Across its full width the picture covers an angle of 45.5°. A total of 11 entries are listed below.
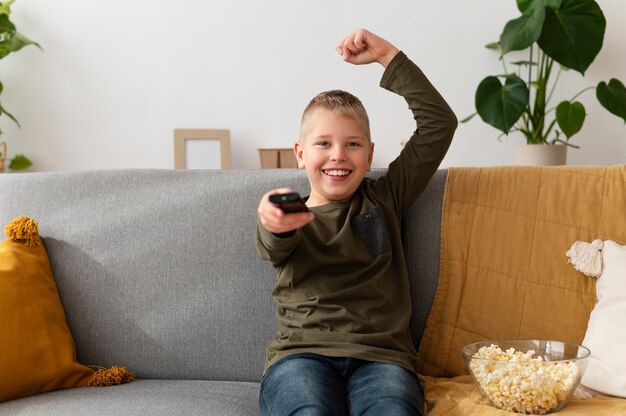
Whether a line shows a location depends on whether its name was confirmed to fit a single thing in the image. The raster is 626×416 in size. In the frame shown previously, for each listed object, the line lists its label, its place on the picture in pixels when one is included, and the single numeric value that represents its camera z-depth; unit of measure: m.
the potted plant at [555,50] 2.70
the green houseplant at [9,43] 2.93
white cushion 1.54
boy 1.44
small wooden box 2.89
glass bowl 1.41
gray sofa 1.80
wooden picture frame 3.06
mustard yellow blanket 1.73
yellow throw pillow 1.64
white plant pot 2.82
